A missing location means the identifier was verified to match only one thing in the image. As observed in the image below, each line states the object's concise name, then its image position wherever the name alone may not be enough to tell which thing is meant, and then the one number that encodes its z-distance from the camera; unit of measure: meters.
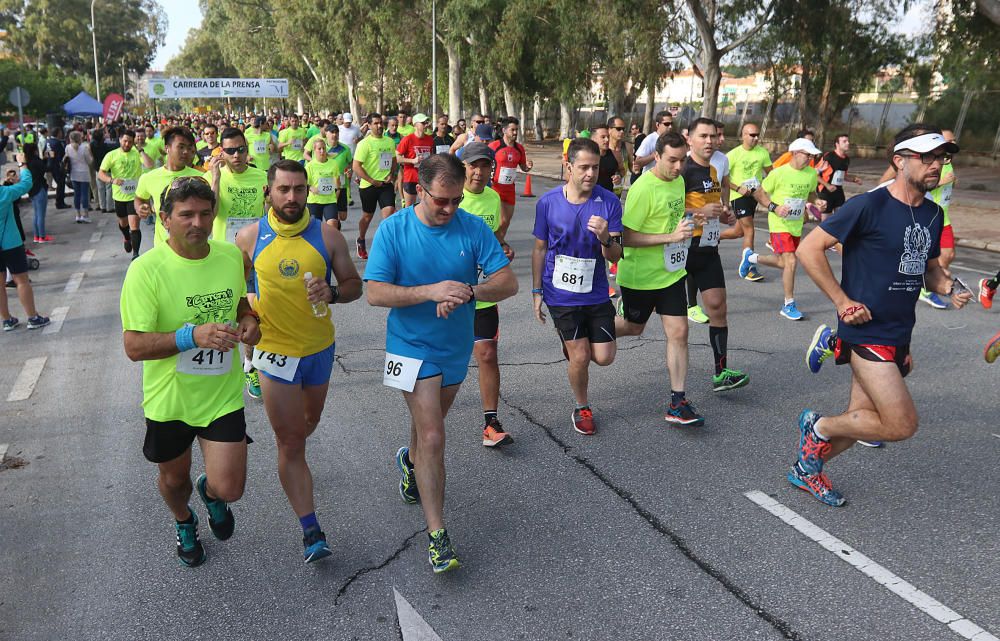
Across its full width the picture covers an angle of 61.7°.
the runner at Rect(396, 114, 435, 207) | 12.22
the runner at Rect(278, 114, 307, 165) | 18.00
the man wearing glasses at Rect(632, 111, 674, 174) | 7.98
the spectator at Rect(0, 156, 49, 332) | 7.74
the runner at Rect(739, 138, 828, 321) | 8.57
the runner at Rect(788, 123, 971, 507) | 4.01
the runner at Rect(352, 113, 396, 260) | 11.76
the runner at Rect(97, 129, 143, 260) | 11.45
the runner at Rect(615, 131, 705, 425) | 5.43
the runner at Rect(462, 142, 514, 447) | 5.17
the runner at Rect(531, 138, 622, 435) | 5.18
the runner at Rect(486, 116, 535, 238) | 9.45
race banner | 45.81
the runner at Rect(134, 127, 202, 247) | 6.53
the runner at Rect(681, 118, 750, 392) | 6.07
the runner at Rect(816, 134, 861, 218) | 10.87
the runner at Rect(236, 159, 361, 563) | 3.77
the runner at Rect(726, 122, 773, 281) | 10.00
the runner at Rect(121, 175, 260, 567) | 3.33
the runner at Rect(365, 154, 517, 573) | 3.64
